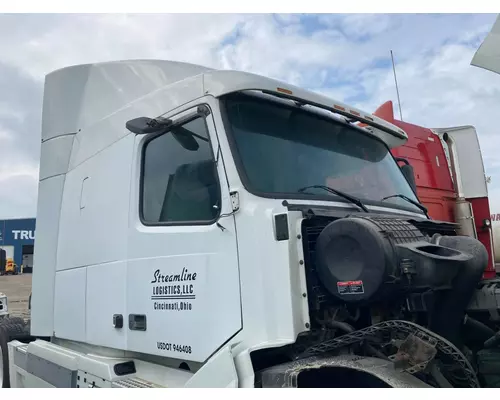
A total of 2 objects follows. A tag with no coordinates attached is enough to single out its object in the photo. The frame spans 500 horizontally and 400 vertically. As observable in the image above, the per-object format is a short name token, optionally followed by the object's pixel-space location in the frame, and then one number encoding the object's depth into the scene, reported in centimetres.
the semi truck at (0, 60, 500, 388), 238
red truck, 641
